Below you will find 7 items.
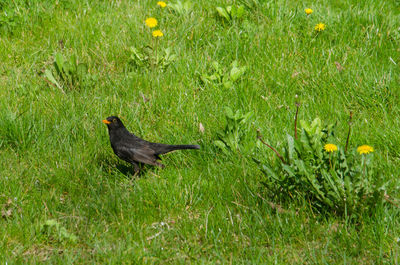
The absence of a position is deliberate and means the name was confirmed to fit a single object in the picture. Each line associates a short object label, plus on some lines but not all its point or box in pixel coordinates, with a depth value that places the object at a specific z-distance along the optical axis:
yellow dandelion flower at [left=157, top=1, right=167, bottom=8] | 12.09
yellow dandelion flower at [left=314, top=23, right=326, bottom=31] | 11.30
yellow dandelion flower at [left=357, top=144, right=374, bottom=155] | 6.44
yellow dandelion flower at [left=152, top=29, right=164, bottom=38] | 11.10
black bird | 8.55
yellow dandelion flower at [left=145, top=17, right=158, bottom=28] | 11.31
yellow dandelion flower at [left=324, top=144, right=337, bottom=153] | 6.81
